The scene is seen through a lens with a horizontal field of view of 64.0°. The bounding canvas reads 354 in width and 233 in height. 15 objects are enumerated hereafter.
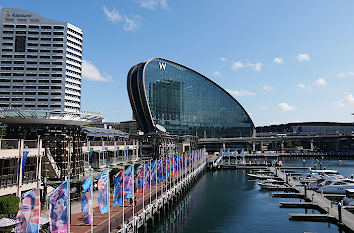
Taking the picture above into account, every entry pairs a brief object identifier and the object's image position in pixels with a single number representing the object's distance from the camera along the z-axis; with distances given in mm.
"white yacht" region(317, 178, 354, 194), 64438
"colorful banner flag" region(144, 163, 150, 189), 43838
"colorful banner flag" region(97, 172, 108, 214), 26734
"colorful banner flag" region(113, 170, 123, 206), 30719
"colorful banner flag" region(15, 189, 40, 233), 18845
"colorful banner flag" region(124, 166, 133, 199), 33219
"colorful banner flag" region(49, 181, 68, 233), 20891
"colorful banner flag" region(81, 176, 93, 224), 24438
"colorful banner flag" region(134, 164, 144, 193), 41634
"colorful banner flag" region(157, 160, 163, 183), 50725
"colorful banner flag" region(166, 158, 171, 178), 57631
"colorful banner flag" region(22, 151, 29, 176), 37219
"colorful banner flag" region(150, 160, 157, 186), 47600
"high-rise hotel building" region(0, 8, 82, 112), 169000
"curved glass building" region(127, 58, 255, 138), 176000
